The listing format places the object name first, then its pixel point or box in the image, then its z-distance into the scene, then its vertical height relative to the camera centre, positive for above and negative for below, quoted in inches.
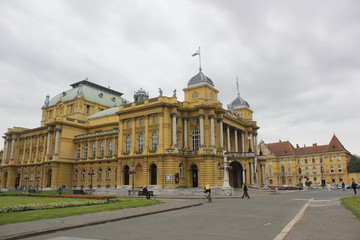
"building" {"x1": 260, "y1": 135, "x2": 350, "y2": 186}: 3951.8 +202.7
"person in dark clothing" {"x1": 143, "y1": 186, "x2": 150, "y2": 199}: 1262.3 -63.6
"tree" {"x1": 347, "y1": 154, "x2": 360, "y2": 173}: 3678.6 +155.4
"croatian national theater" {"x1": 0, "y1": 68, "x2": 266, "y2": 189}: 1957.4 +280.2
